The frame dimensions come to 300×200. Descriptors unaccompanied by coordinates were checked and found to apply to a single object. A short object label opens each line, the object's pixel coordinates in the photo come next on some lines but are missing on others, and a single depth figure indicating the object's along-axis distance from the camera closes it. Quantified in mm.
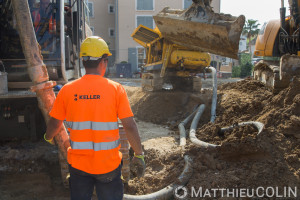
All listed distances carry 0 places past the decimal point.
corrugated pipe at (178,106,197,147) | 5484
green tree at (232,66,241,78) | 27353
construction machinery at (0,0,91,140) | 4871
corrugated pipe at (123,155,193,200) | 3566
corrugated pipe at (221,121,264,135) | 4553
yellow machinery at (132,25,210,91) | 9562
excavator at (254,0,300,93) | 6828
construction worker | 2383
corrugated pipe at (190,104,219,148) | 4607
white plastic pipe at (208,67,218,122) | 7021
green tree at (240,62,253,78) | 27031
